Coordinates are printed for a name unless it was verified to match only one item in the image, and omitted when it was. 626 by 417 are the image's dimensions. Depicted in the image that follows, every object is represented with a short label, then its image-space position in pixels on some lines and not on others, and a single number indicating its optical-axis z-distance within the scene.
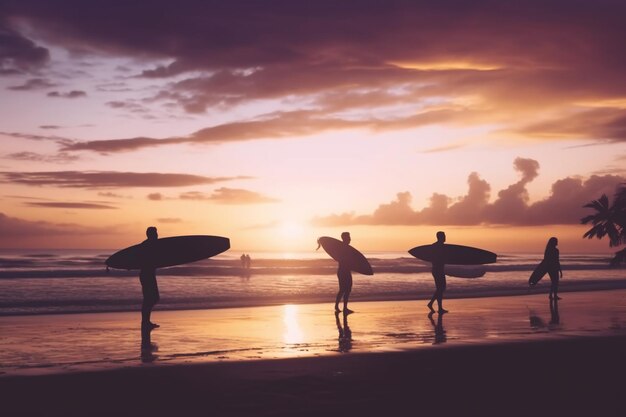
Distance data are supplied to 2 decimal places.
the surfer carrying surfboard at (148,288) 17.09
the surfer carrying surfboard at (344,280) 21.89
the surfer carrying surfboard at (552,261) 25.86
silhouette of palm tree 29.22
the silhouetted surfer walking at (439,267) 22.16
